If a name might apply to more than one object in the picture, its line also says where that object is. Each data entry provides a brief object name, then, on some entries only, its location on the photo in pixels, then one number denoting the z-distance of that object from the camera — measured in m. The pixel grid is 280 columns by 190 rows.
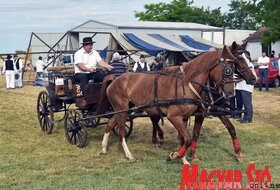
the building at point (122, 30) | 29.97
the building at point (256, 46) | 40.00
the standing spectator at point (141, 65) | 16.84
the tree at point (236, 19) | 71.31
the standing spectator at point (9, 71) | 22.81
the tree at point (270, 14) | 16.69
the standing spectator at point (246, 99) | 11.88
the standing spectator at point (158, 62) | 18.05
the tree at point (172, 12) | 58.03
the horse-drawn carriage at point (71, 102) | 8.88
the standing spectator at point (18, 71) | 23.83
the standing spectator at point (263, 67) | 20.11
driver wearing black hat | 8.98
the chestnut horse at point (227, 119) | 6.95
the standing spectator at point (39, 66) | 23.98
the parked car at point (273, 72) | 21.67
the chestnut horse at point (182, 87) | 6.97
